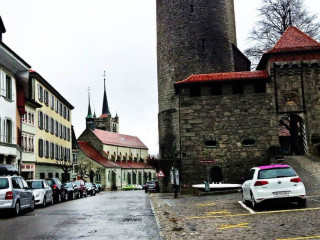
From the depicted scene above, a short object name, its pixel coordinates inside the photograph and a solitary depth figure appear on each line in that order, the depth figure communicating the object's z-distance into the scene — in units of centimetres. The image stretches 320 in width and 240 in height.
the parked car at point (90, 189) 4381
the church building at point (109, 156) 8550
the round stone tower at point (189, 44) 4269
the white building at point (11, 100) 2872
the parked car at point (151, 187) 5019
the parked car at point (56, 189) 2645
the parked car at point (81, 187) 3656
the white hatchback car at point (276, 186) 1424
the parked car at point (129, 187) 8675
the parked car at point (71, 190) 3139
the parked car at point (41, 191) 2196
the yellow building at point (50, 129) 4231
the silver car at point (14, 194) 1608
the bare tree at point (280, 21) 4156
